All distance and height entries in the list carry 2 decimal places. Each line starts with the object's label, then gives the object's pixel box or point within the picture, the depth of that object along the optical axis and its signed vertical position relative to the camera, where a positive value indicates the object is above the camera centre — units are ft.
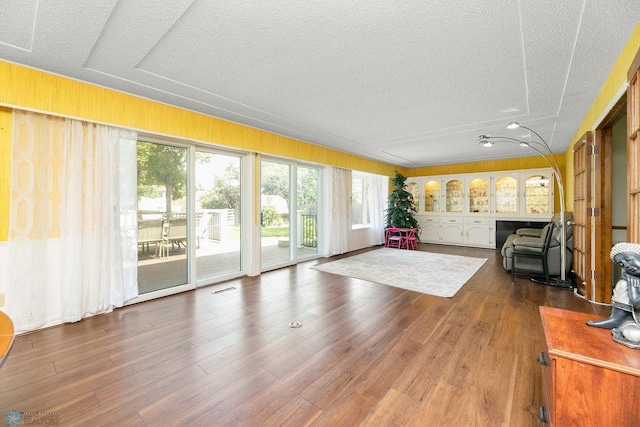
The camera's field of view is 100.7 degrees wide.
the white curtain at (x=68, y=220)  8.29 -0.22
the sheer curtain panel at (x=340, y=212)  20.85 +0.06
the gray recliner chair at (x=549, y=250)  13.96 -2.05
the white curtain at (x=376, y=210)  26.45 +0.27
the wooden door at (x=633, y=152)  5.57 +1.30
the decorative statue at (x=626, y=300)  3.96 -1.40
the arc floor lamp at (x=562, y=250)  13.21 -1.94
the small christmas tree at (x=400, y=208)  25.26 +0.45
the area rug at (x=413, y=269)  13.38 -3.54
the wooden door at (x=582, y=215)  11.13 -0.15
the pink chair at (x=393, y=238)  24.84 -2.41
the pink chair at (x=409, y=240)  24.58 -2.55
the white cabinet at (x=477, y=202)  22.68 +0.97
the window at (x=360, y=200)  25.17 +1.26
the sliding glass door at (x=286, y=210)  16.35 +0.19
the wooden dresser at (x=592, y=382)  3.44 -2.31
